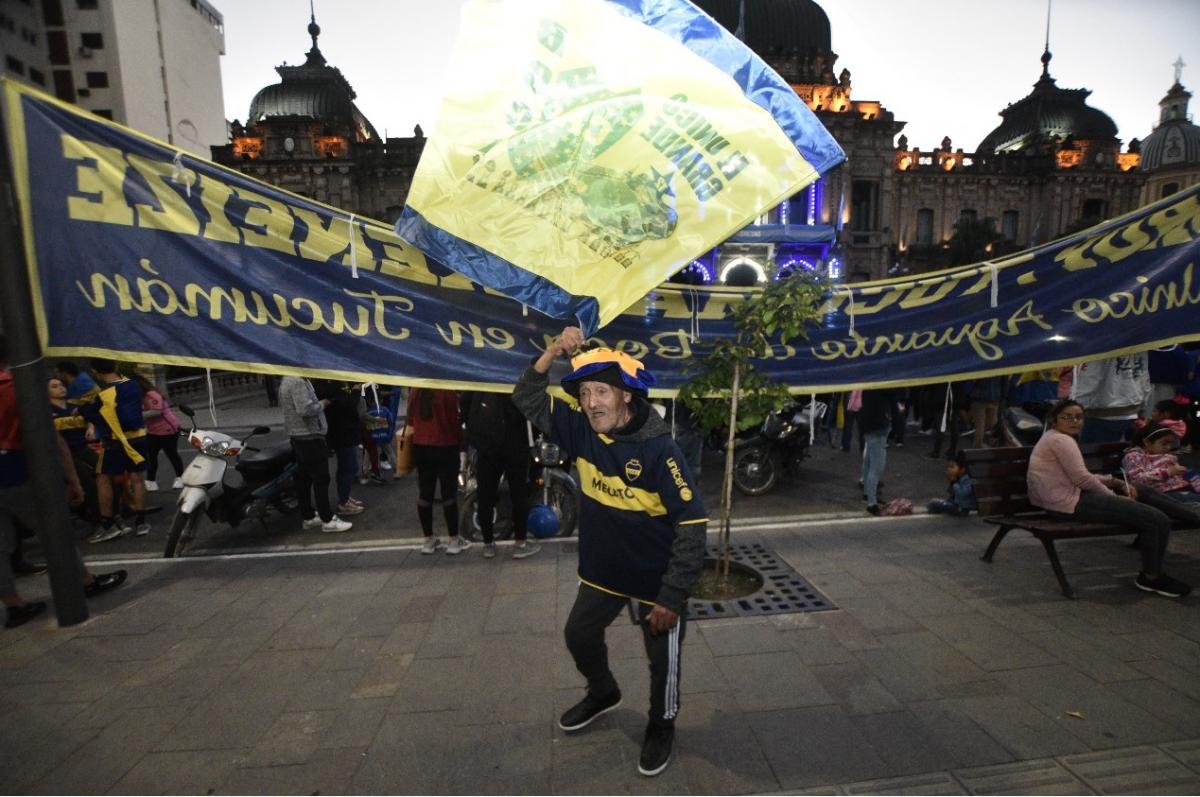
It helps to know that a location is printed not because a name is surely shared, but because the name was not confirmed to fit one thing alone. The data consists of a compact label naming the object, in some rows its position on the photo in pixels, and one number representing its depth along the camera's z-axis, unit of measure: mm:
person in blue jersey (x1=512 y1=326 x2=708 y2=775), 2689
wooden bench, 4996
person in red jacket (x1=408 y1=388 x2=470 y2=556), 5449
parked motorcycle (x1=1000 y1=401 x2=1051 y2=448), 8000
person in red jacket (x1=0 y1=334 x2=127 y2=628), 4453
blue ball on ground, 5832
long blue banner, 3848
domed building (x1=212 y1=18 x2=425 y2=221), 40344
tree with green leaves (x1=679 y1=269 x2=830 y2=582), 4430
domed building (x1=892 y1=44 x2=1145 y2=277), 42781
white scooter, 5977
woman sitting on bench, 4535
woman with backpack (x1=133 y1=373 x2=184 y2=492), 8008
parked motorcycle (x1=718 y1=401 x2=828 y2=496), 7984
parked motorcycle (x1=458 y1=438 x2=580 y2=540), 6148
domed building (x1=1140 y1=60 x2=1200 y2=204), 54469
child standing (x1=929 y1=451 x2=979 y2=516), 6449
